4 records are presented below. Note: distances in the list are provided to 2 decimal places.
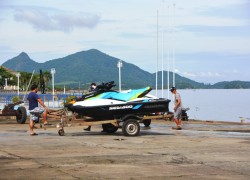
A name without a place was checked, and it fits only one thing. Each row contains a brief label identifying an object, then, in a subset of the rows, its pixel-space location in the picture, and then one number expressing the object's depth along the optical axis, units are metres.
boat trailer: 17.12
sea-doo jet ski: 16.98
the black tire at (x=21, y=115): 24.59
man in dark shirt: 17.64
